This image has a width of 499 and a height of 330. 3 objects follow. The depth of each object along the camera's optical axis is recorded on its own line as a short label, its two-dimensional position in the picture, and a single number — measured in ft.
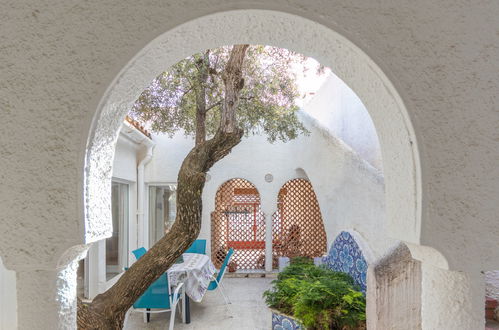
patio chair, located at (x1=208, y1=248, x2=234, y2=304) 23.73
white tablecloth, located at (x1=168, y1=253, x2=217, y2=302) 20.33
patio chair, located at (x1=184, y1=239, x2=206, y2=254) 30.01
